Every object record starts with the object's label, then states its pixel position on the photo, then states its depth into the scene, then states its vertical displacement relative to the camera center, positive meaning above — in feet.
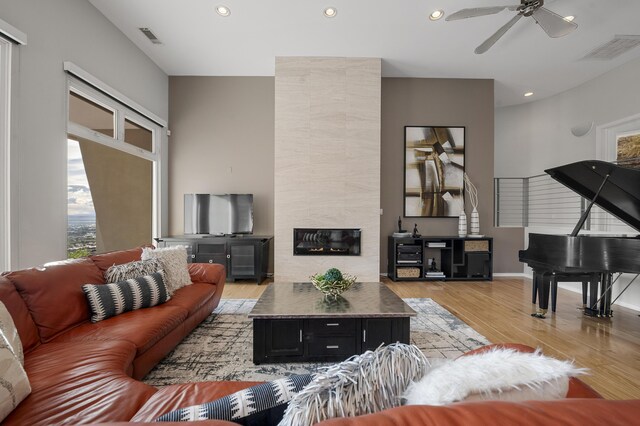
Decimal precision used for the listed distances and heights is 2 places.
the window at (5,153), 7.68 +1.52
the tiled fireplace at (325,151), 14.87 +3.17
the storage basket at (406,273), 15.92 -3.21
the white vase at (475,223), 16.44 -0.47
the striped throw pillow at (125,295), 6.49 -2.00
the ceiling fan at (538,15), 8.99 +6.33
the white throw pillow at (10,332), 4.29 -1.83
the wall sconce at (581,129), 16.03 +4.86
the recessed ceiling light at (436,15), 11.23 +7.78
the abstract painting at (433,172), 16.96 +2.45
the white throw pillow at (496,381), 1.92 -1.13
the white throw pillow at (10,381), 3.43 -2.11
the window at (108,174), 10.34 +1.59
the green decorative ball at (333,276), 7.79 -1.68
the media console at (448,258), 15.94 -2.43
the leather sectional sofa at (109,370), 1.53 -2.40
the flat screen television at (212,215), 15.81 -0.14
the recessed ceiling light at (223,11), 11.12 +7.77
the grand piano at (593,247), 8.27 -0.93
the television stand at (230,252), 14.97 -2.05
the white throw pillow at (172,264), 8.61 -1.61
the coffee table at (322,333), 7.01 -2.89
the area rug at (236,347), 6.63 -3.65
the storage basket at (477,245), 16.07 -1.67
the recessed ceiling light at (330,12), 11.18 +7.80
